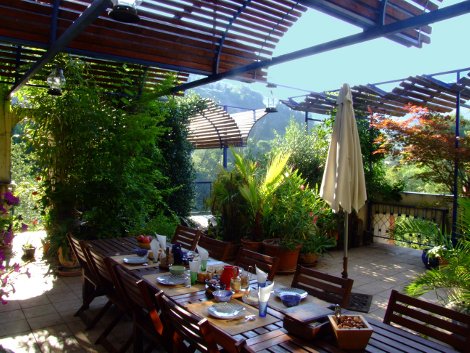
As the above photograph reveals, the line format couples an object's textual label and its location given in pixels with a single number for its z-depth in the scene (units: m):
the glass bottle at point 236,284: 2.65
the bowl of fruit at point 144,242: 3.87
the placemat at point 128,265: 3.29
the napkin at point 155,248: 3.49
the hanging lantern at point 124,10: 2.51
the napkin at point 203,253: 3.17
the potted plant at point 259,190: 5.95
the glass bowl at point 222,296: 2.47
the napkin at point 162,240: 3.80
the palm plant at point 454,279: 2.92
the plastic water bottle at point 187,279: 2.82
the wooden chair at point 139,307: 2.44
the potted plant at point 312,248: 6.01
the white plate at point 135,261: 3.37
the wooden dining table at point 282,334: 1.88
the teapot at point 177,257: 3.26
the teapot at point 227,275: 2.66
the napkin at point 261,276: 2.56
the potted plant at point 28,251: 6.09
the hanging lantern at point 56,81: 4.54
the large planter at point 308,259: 6.02
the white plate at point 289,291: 2.55
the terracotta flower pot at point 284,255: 5.64
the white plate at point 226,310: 2.21
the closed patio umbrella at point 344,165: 4.13
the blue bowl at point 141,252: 3.58
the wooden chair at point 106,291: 3.13
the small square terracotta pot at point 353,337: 1.84
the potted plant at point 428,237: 3.72
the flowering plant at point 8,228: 2.65
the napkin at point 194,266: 2.88
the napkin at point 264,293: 2.24
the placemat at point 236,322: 2.08
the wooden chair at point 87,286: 3.58
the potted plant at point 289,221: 5.70
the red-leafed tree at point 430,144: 5.97
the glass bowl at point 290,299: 2.41
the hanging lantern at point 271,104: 7.45
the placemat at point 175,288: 2.66
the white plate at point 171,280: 2.80
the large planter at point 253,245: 5.86
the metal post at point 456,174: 6.01
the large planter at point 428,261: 5.91
